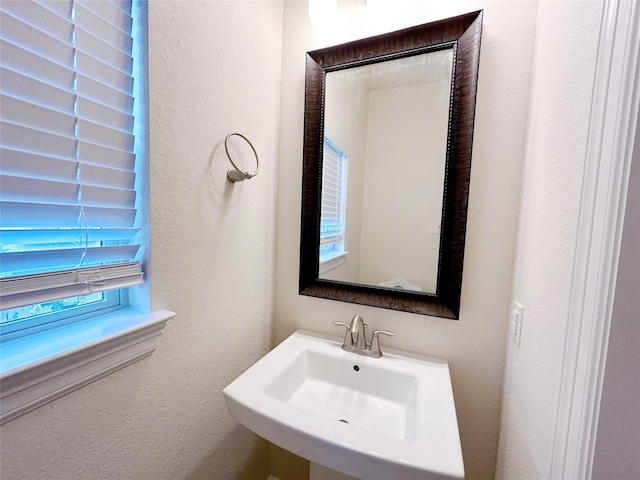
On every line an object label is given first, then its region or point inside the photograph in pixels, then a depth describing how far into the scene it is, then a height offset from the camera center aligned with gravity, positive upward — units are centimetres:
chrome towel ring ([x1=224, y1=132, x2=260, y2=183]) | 92 +14
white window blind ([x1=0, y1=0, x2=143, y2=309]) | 48 +11
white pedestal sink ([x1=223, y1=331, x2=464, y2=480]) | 60 -54
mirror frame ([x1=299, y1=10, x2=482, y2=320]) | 91 +30
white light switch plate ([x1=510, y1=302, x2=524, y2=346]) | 80 -29
